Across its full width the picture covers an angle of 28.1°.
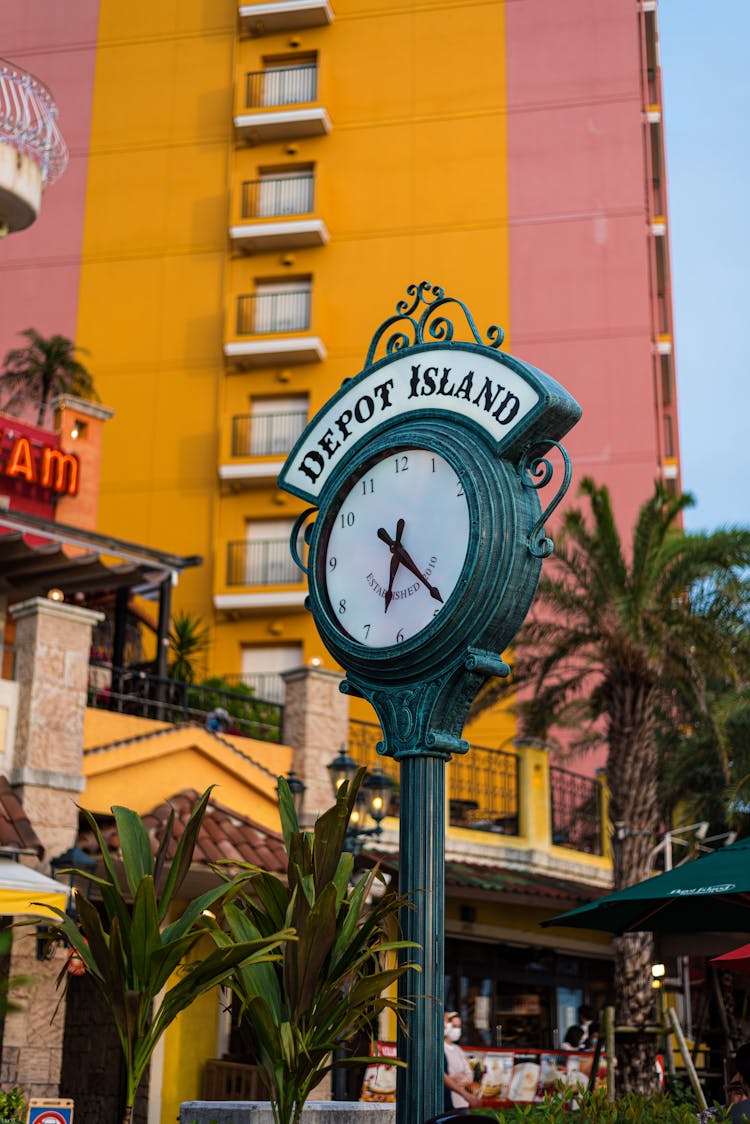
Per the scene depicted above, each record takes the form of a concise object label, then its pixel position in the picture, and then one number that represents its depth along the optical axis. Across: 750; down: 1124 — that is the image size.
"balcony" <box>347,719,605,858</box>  22.59
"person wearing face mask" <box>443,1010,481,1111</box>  13.69
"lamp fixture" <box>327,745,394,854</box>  14.90
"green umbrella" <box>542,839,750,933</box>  8.55
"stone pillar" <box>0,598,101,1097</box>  14.54
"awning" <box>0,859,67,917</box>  12.50
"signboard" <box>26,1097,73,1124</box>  9.88
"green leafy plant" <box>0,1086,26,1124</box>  8.27
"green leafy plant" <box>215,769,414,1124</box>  6.16
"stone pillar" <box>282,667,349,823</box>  19.23
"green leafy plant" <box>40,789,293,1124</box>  5.87
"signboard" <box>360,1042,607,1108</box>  17.31
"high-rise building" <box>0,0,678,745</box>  35.88
